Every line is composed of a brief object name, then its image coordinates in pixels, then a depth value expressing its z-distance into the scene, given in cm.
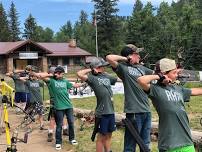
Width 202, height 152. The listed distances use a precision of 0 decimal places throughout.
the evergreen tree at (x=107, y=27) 7800
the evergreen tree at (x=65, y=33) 13688
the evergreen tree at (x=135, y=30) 6625
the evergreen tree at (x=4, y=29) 9862
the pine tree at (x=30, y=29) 11400
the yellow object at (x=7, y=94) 740
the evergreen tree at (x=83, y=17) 16912
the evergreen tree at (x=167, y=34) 5450
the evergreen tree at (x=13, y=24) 11344
